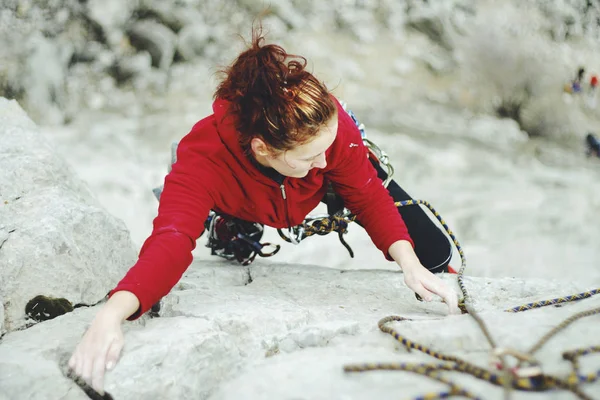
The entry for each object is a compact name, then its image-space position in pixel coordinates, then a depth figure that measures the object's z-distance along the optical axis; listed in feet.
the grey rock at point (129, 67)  16.92
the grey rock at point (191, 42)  17.62
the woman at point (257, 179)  4.25
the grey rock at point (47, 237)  5.10
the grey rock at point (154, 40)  17.08
